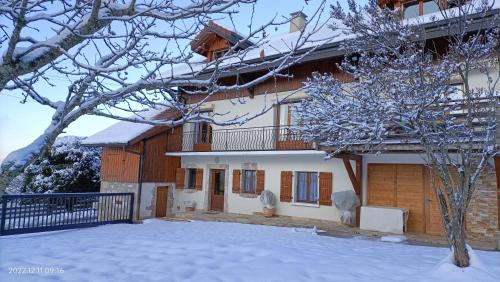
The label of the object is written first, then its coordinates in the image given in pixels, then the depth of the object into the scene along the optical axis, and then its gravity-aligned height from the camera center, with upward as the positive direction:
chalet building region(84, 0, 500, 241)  10.27 +0.25
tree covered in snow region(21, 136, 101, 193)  17.16 -0.12
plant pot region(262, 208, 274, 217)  12.80 -1.27
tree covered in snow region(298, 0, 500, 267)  5.43 +1.49
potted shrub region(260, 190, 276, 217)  12.80 -0.95
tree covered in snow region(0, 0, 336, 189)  2.39 +0.83
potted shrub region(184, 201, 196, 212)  15.12 -1.36
